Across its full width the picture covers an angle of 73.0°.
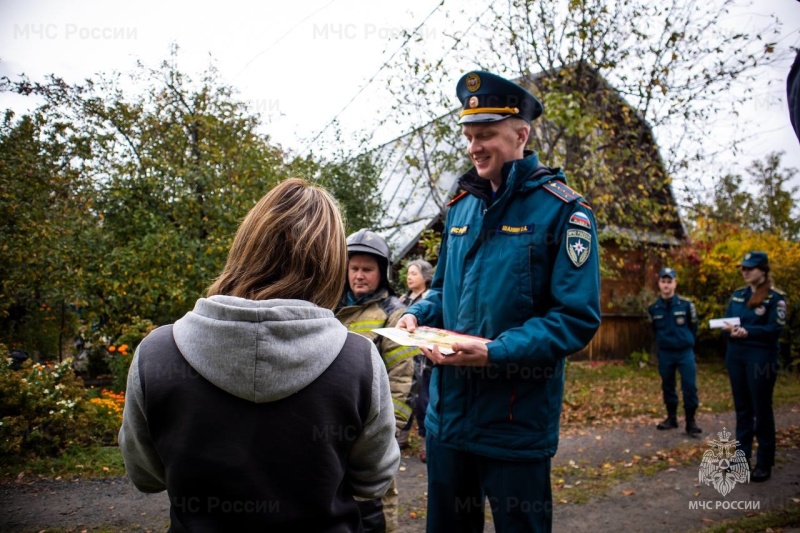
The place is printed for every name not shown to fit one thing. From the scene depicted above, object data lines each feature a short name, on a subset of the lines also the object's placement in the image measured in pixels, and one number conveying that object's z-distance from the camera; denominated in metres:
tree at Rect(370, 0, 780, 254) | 8.80
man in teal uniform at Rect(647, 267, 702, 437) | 7.84
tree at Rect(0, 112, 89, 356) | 6.86
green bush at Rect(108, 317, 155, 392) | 7.48
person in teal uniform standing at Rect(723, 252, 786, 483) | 5.75
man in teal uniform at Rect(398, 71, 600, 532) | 2.25
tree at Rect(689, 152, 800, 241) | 27.25
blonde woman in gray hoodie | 1.44
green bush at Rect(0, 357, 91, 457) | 5.33
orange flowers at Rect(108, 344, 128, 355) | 7.27
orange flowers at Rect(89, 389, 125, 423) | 6.47
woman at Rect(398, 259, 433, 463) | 7.13
